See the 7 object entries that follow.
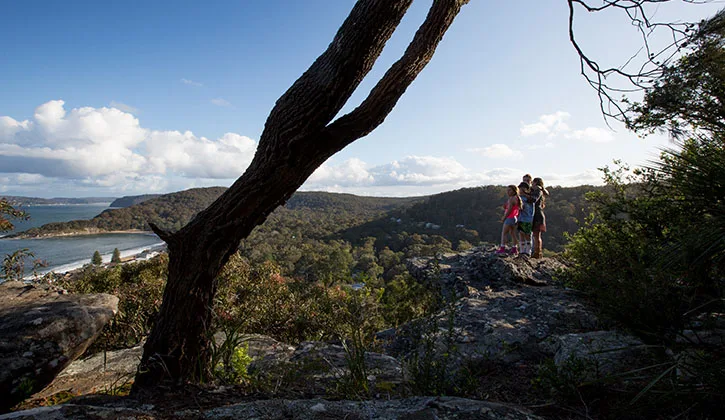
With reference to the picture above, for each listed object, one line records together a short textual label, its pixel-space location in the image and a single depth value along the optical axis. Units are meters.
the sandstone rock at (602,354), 2.01
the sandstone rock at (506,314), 3.08
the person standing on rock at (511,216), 6.34
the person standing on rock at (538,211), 6.50
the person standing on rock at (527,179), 6.79
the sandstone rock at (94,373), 2.69
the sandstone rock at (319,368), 2.36
